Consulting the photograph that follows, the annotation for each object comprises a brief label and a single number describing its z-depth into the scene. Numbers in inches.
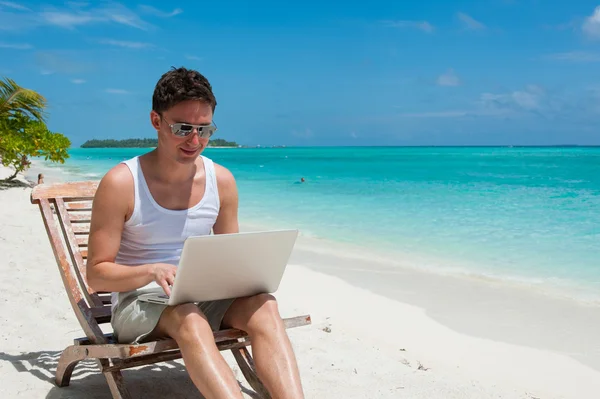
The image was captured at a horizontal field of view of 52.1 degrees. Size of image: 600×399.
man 87.4
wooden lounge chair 94.5
